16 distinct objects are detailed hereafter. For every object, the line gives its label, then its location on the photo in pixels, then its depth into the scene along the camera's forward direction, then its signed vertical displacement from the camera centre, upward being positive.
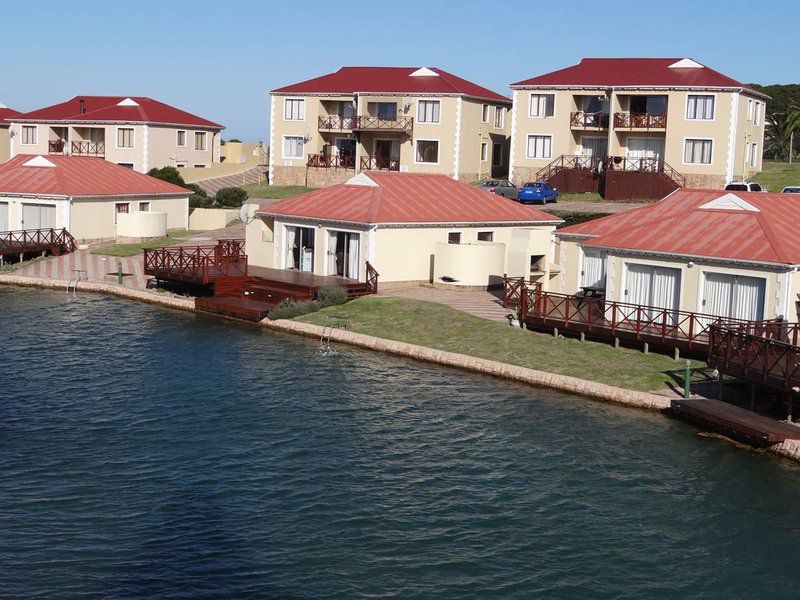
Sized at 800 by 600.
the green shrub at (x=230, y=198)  76.12 -0.24
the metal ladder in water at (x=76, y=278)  51.94 -4.30
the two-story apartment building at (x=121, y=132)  88.06 +4.87
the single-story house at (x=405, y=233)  48.78 -1.59
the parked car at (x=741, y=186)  60.72 +1.33
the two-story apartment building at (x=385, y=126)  79.62 +5.49
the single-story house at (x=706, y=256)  35.00 -1.62
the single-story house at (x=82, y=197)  61.72 -0.44
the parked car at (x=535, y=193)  67.88 +0.66
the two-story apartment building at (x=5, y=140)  101.75 +4.42
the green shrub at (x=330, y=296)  45.19 -4.10
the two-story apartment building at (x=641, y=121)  68.94 +5.68
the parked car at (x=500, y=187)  69.69 +0.99
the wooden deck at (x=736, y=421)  27.83 -5.62
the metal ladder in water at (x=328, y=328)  41.15 -5.04
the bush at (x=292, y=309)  44.19 -4.59
